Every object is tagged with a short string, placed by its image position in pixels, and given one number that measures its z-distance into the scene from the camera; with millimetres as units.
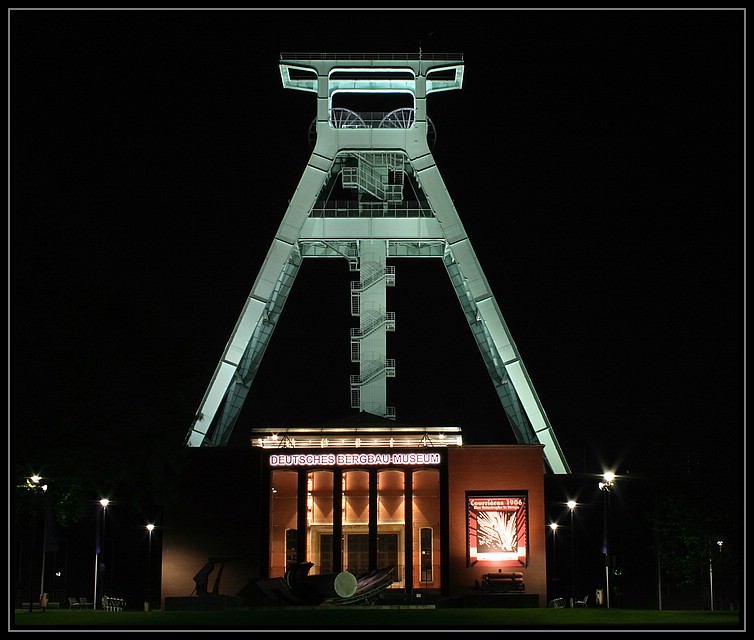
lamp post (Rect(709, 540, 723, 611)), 49081
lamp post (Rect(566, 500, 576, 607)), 56219
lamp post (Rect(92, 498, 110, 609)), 55059
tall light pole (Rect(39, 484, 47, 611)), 47947
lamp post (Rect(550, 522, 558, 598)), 69375
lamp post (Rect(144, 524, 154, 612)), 63744
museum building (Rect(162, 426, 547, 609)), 48094
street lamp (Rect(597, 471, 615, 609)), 44656
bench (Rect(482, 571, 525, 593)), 47500
